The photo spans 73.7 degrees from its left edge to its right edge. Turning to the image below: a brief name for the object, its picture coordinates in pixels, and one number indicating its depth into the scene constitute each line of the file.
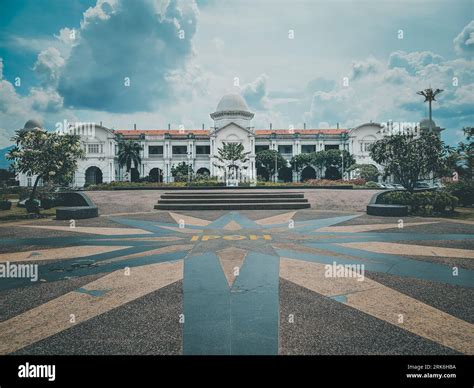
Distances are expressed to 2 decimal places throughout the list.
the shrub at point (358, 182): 41.16
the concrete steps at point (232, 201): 20.89
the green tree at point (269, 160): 58.78
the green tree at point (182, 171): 53.46
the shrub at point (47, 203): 19.16
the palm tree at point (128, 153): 56.47
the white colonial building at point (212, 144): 60.03
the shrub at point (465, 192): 20.66
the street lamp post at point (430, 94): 39.94
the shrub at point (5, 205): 18.81
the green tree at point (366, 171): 48.28
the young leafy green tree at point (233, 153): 48.47
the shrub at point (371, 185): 37.61
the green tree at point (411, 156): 18.42
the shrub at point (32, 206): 18.20
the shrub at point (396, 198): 18.26
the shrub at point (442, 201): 17.56
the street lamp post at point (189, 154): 63.00
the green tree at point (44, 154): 17.45
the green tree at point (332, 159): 57.09
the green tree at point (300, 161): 59.17
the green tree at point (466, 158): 19.67
